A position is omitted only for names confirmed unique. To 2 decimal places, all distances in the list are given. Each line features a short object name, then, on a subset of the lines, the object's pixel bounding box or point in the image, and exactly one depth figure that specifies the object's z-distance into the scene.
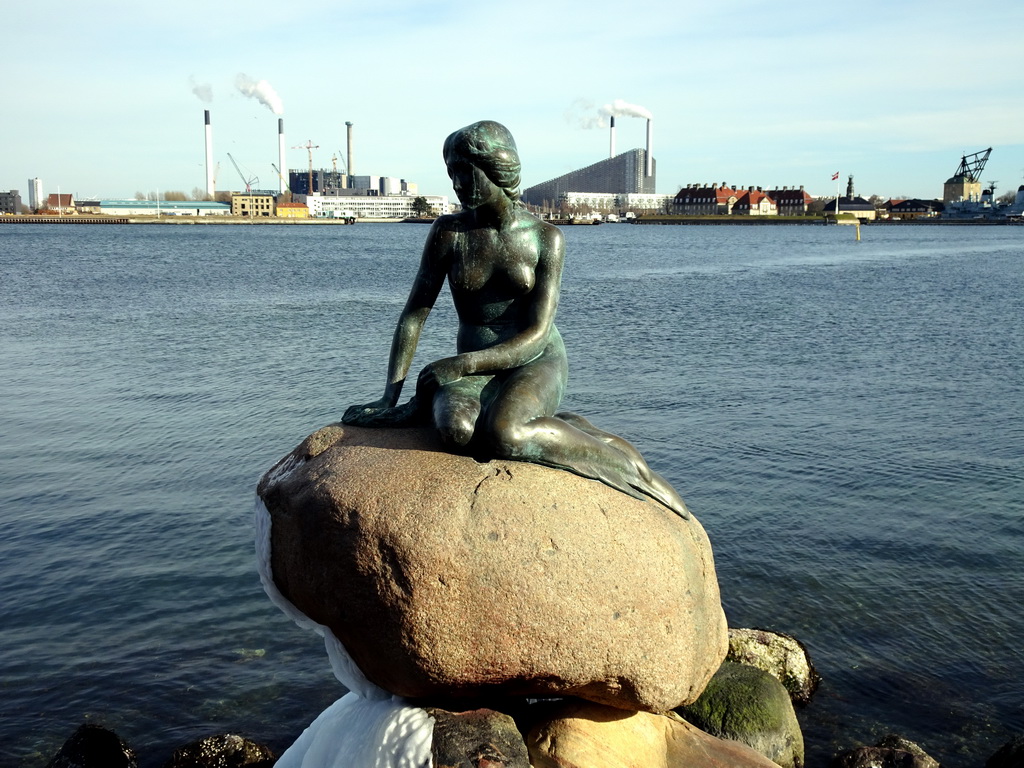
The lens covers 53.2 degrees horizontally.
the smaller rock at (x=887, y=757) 7.35
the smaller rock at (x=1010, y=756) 7.33
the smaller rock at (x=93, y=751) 7.51
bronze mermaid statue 5.84
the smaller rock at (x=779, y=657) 8.66
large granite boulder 5.25
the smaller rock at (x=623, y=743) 5.71
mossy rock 7.46
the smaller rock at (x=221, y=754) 7.57
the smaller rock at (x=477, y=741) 5.30
